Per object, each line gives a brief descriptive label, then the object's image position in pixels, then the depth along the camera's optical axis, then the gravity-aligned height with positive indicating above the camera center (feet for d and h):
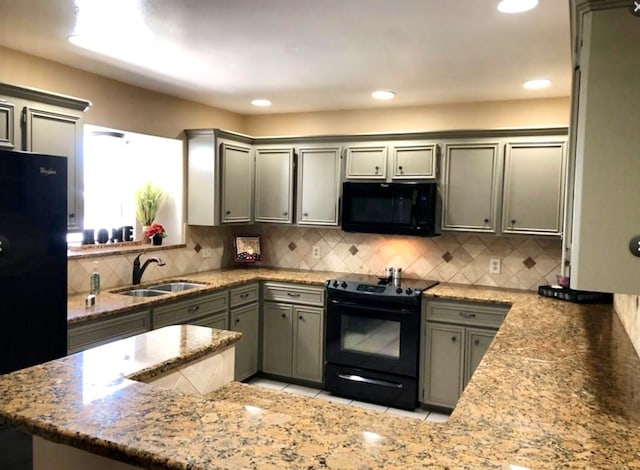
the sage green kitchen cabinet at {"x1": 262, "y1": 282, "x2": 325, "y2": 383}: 13.97 -3.40
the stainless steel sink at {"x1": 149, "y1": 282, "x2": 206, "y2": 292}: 13.08 -2.03
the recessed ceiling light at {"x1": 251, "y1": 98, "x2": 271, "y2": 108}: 14.23 +3.20
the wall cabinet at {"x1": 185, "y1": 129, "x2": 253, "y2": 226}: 14.14 +0.98
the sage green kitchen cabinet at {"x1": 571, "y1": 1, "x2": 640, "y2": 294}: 3.62 +0.48
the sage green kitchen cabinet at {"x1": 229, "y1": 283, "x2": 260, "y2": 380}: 13.53 -3.17
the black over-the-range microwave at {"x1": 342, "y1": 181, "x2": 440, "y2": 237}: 13.04 +0.18
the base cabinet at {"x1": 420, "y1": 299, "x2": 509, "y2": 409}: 12.01 -3.13
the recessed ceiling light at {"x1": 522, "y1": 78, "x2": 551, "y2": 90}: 11.39 +3.14
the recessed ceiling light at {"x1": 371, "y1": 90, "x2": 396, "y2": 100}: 12.84 +3.16
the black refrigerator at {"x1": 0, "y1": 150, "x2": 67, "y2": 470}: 7.28 -0.84
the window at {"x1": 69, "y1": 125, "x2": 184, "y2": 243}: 13.04 +0.95
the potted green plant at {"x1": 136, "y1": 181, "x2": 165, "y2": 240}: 13.80 +0.14
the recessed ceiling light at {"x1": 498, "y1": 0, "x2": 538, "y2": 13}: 6.93 +3.01
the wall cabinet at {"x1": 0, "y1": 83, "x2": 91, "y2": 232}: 8.82 +1.49
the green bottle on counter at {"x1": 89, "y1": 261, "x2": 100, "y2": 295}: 11.23 -1.71
